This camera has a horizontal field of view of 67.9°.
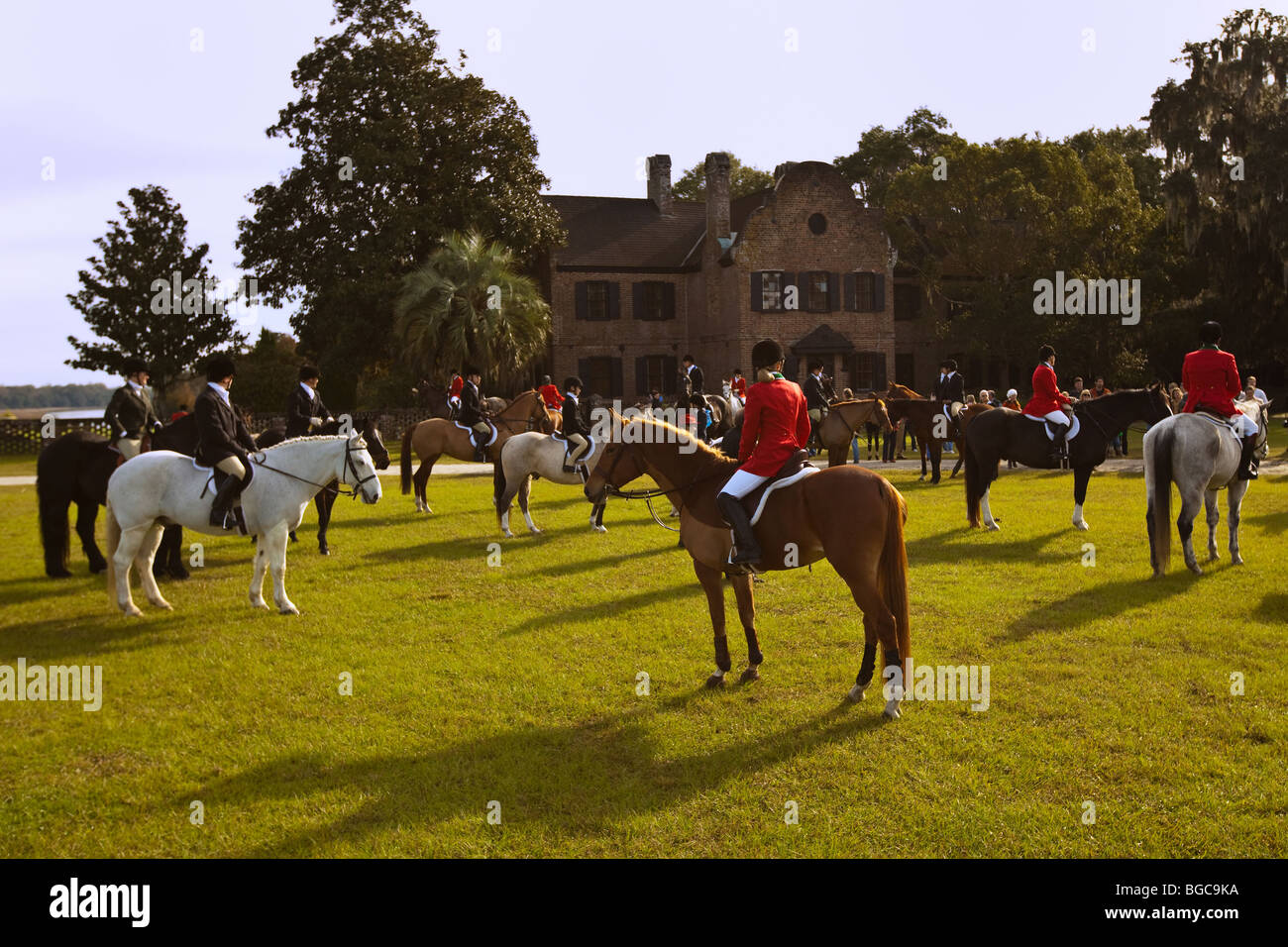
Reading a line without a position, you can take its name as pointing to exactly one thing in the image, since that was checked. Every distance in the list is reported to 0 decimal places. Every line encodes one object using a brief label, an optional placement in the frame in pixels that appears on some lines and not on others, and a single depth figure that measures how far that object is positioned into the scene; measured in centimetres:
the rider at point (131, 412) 1157
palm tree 3375
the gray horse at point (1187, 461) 1038
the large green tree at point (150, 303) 4062
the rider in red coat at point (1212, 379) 1045
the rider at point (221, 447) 962
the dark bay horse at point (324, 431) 1226
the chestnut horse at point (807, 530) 649
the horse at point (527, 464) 1434
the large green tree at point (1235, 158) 3528
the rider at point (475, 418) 1764
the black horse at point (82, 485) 1162
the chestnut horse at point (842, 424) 1783
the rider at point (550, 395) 1959
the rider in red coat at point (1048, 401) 1357
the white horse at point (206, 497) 966
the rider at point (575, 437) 1407
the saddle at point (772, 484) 684
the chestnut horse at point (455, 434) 1764
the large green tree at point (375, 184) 3706
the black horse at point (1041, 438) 1353
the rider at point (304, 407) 1365
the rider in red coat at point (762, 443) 679
